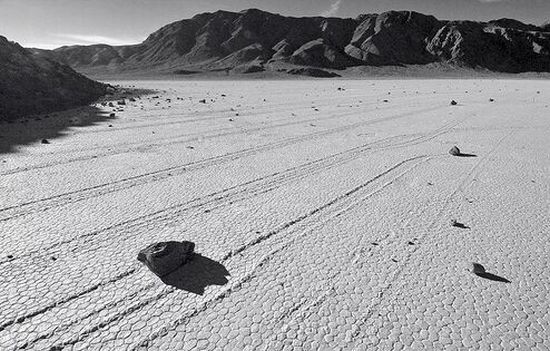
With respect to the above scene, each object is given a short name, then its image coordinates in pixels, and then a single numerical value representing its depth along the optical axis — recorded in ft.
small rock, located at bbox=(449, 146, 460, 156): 34.32
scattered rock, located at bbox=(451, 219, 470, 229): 19.88
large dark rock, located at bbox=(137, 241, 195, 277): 15.25
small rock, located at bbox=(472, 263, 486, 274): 15.69
